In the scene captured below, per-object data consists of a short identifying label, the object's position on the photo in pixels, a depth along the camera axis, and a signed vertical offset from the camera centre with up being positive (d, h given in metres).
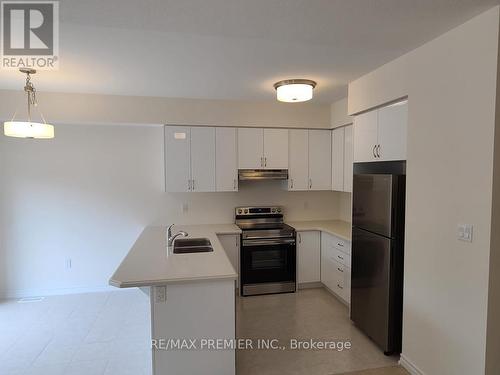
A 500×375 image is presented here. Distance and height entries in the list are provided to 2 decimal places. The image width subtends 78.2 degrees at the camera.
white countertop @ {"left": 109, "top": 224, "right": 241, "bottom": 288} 2.10 -0.69
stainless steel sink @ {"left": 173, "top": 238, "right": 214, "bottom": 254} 3.10 -0.72
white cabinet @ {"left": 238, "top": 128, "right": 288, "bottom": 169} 4.10 +0.40
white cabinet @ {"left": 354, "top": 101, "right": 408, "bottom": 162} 2.54 +0.41
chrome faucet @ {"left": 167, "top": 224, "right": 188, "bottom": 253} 3.00 -0.63
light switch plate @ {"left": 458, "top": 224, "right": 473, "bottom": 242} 1.89 -0.33
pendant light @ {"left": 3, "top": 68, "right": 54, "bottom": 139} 2.46 +0.39
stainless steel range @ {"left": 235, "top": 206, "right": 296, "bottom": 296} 3.96 -1.08
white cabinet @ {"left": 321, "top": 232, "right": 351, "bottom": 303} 3.54 -1.08
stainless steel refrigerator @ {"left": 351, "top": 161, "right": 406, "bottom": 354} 2.53 -0.63
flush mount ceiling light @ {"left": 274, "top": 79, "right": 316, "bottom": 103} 3.00 +0.86
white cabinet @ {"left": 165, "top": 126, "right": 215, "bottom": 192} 3.89 +0.25
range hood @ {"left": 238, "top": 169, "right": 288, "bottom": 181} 4.12 +0.05
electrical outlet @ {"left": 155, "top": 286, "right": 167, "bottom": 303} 2.16 -0.82
